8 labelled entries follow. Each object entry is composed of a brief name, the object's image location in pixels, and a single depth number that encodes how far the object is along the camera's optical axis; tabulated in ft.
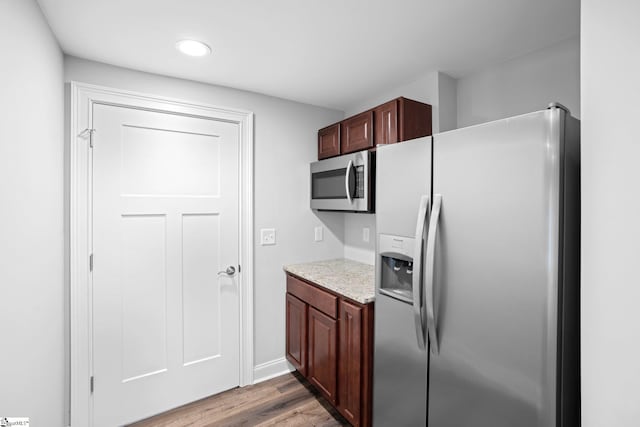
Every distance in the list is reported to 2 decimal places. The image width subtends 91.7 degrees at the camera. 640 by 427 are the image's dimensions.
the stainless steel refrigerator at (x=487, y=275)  3.34
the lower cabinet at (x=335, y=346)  5.79
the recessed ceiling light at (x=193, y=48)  5.62
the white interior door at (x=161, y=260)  6.52
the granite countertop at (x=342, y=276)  6.00
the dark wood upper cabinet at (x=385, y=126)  6.50
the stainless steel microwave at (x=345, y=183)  6.84
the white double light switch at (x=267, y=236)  8.31
